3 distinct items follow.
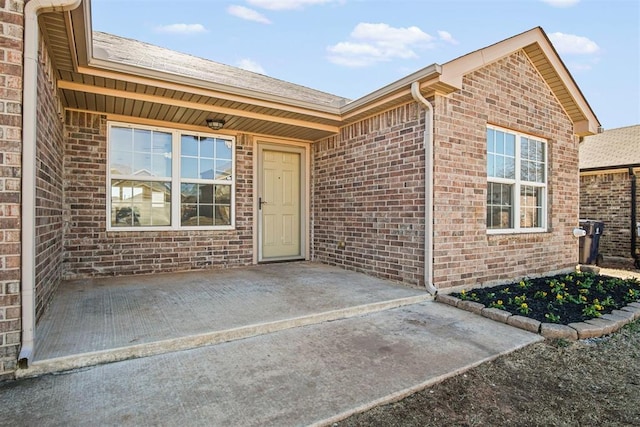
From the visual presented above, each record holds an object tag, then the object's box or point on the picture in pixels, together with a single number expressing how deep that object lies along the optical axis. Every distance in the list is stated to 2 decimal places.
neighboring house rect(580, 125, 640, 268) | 8.97
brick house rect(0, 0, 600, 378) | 4.22
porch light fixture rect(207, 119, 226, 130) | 5.28
